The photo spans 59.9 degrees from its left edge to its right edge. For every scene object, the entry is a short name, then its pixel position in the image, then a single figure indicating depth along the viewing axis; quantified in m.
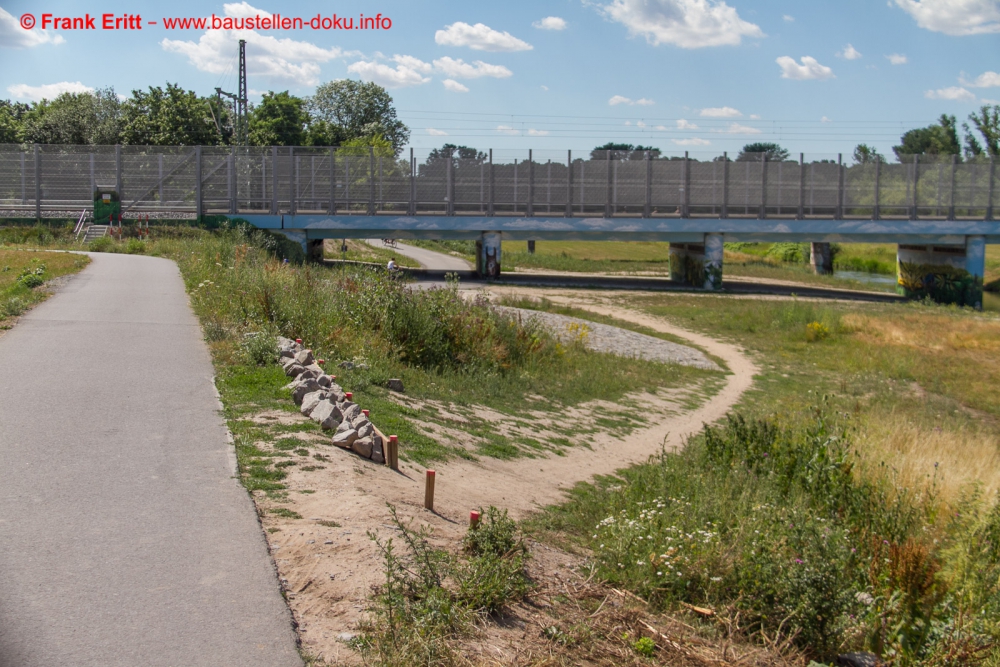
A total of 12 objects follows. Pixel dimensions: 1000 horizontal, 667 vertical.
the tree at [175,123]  55.28
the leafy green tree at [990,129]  79.88
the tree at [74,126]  57.31
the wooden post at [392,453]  8.39
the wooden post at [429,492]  7.33
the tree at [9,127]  57.62
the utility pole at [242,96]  51.09
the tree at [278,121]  63.59
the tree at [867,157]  44.12
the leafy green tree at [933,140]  89.50
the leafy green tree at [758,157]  43.53
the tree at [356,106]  88.88
